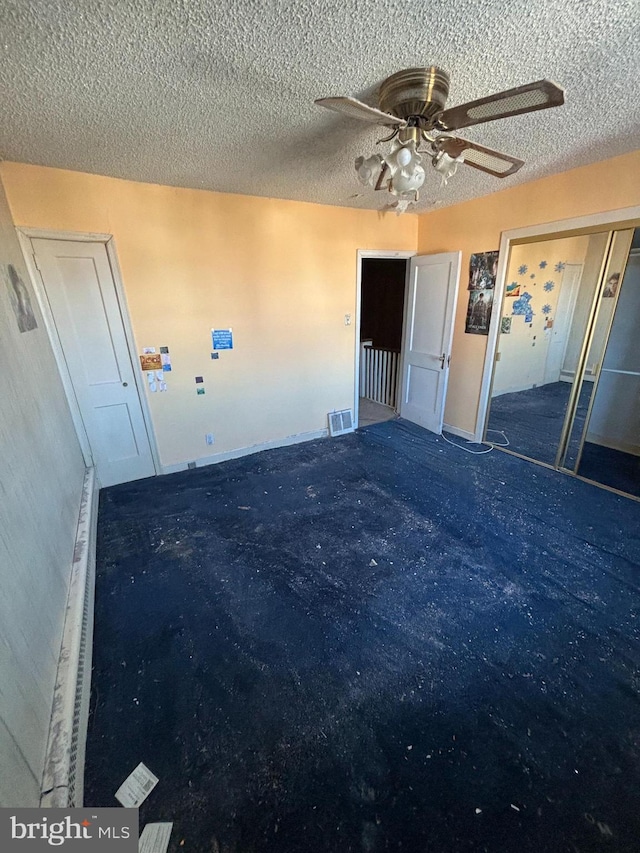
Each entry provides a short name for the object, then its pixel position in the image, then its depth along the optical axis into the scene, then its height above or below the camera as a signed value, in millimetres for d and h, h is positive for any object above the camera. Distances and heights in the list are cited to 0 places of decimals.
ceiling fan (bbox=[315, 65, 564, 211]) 1213 +679
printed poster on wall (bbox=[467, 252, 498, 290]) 3354 +293
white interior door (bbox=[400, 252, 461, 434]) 3691 -360
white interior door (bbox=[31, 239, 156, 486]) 2596 -324
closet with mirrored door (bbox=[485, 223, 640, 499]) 3023 -723
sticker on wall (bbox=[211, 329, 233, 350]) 3251 -274
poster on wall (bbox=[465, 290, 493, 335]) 3457 -109
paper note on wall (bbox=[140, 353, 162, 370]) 2992 -432
